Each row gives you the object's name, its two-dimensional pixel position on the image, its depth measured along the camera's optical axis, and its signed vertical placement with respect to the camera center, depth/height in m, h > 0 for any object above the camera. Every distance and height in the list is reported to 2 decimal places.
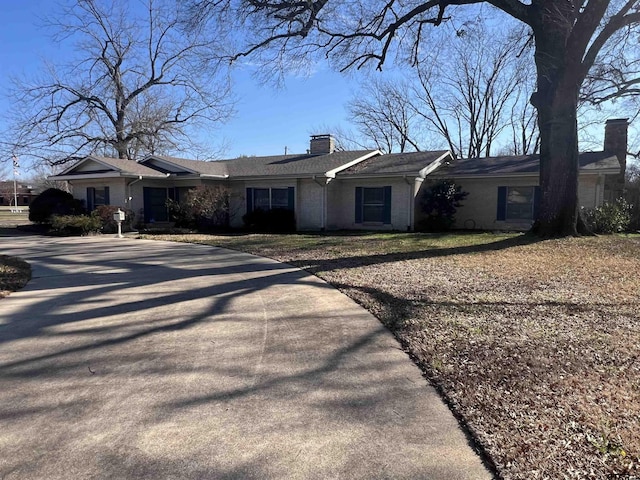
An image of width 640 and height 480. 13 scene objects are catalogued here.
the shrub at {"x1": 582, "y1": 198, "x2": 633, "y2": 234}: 14.98 -0.30
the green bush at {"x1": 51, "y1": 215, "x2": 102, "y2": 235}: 16.64 -0.50
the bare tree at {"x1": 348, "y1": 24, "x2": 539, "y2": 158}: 36.72 +7.34
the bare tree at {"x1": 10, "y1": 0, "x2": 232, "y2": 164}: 30.47 +6.59
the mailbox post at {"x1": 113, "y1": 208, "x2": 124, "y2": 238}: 16.03 -0.24
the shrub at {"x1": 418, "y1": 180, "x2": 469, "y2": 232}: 17.39 +0.22
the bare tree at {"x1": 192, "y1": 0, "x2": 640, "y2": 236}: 12.46 +3.99
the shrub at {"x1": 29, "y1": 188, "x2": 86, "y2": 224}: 19.55 +0.20
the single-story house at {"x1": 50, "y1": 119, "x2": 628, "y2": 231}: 17.62 +1.06
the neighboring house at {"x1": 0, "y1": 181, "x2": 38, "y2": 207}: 74.42 +2.92
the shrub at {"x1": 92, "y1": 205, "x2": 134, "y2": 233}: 17.69 -0.29
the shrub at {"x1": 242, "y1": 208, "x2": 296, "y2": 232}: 18.22 -0.40
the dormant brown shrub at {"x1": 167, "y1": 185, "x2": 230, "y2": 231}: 17.64 +0.05
